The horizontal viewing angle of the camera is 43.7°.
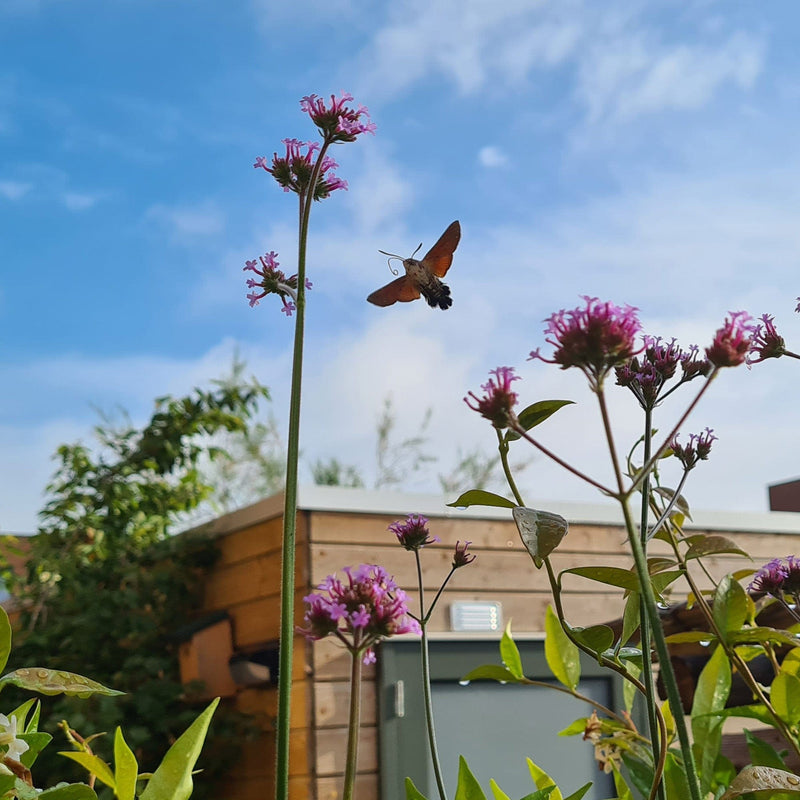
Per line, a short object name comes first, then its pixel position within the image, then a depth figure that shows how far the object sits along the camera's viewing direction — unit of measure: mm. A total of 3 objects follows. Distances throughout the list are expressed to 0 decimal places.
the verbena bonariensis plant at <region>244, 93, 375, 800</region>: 507
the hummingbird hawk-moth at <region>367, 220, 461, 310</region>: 713
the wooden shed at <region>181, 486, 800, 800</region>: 3500
